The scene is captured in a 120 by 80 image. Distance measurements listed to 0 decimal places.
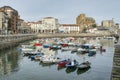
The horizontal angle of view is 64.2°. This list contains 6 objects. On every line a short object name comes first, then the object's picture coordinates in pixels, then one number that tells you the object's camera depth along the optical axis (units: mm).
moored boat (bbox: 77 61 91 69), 17032
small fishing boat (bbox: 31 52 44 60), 21632
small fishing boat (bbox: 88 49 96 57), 25915
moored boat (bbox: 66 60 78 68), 17416
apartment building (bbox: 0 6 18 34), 57226
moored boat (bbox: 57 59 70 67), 18077
